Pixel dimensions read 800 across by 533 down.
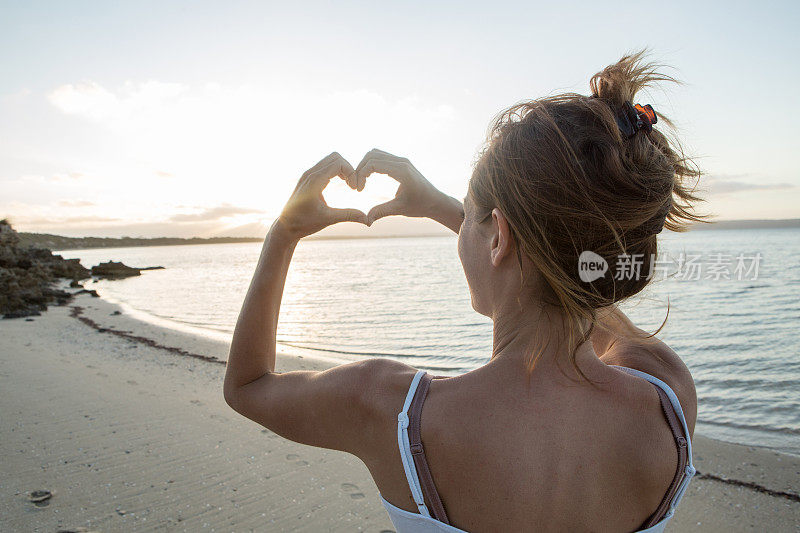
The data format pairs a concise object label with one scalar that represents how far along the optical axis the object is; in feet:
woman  3.48
